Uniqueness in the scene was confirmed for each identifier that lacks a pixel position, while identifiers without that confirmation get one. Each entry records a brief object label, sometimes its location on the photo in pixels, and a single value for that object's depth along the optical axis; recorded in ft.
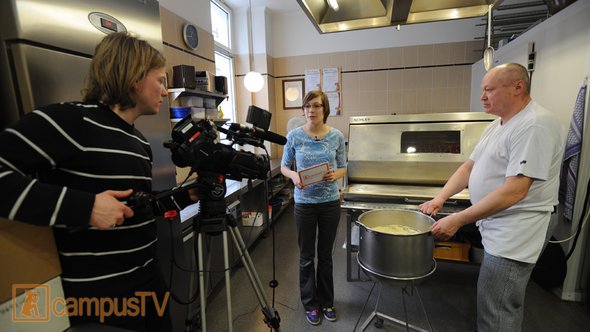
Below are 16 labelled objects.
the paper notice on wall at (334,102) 13.24
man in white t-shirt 3.78
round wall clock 8.18
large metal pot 3.49
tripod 3.31
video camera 3.00
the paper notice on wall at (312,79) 13.33
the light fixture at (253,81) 10.93
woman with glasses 5.53
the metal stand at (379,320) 5.55
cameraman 2.20
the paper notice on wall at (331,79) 13.12
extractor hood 4.11
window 11.63
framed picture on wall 13.69
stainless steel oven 6.44
